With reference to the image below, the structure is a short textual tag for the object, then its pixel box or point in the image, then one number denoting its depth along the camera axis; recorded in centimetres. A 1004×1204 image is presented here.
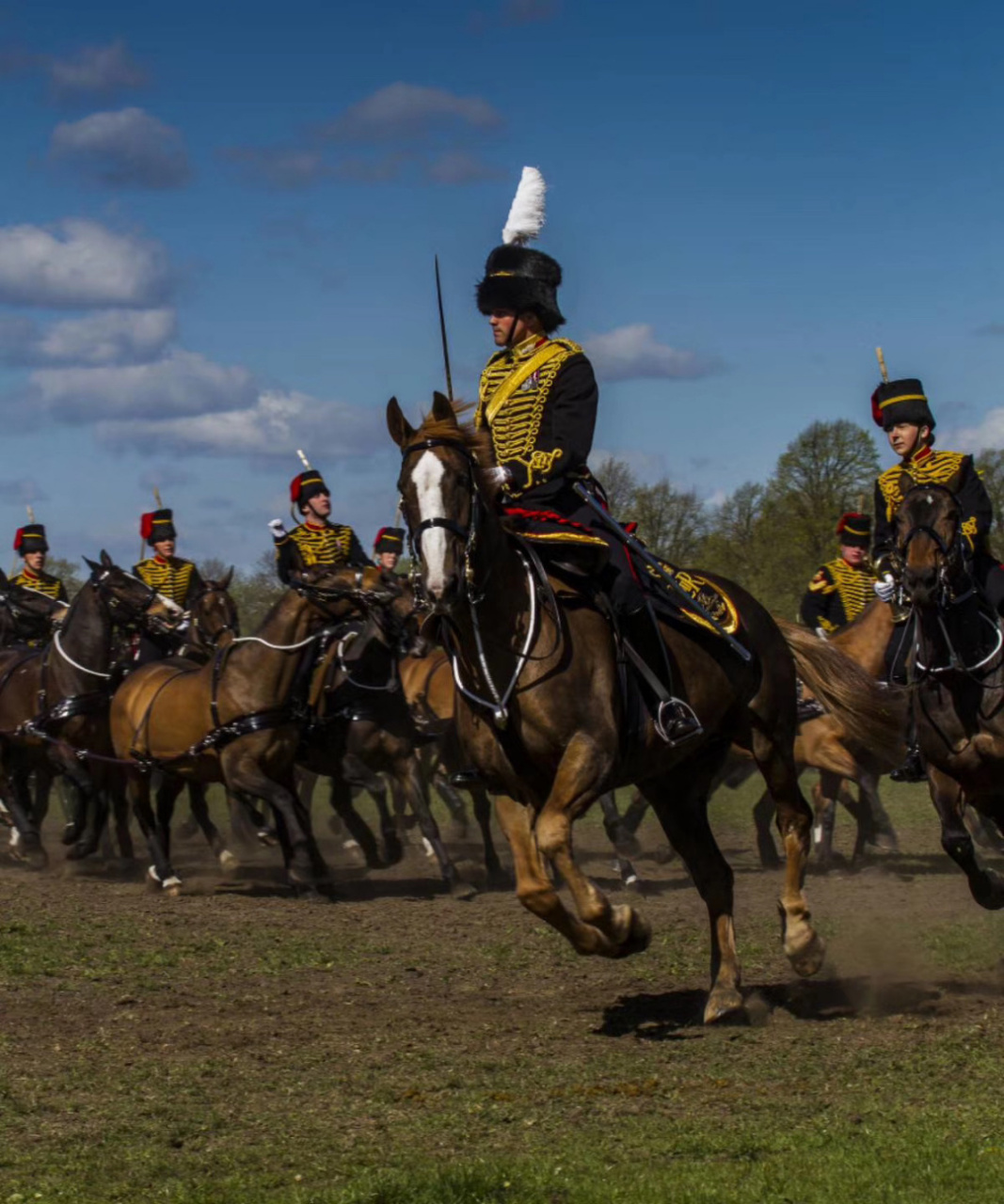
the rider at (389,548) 2011
